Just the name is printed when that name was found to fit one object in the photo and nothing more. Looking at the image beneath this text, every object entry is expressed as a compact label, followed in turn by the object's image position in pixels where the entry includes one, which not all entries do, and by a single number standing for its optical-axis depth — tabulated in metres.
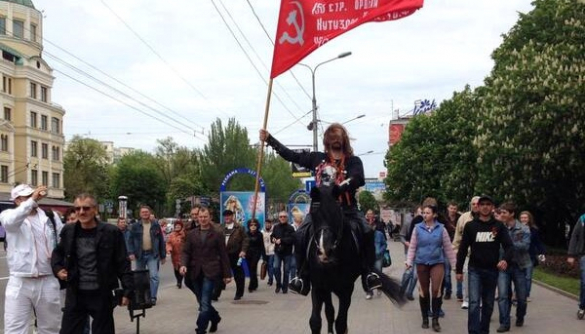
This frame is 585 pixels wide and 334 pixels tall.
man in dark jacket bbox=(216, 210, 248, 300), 15.62
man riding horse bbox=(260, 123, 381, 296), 7.57
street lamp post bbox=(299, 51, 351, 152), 33.44
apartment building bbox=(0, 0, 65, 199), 67.56
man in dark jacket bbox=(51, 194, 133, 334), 6.80
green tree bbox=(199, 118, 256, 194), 57.44
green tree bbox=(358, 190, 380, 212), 120.01
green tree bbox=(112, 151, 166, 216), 94.12
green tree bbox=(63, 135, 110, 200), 85.25
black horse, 6.96
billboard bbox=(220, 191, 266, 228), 24.67
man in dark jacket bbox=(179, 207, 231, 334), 10.17
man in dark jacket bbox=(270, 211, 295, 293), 16.95
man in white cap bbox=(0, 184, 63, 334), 7.21
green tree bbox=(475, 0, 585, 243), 23.52
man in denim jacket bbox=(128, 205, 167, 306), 14.20
